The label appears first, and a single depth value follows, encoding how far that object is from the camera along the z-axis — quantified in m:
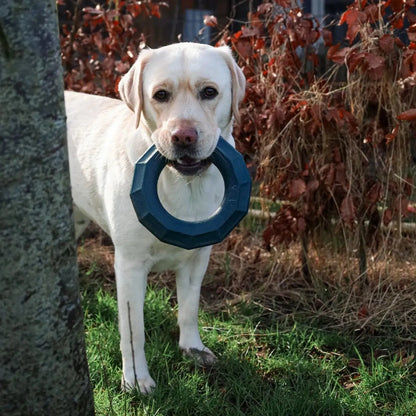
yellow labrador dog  1.44
